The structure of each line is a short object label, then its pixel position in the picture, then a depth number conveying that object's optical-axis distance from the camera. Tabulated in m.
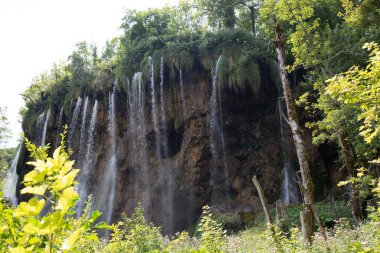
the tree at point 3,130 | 25.84
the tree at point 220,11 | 23.41
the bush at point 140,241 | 5.27
